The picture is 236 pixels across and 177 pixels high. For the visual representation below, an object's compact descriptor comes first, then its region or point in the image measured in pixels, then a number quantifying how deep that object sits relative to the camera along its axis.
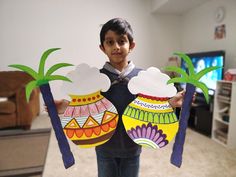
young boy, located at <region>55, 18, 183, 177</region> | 0.80
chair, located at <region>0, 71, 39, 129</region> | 2.75
